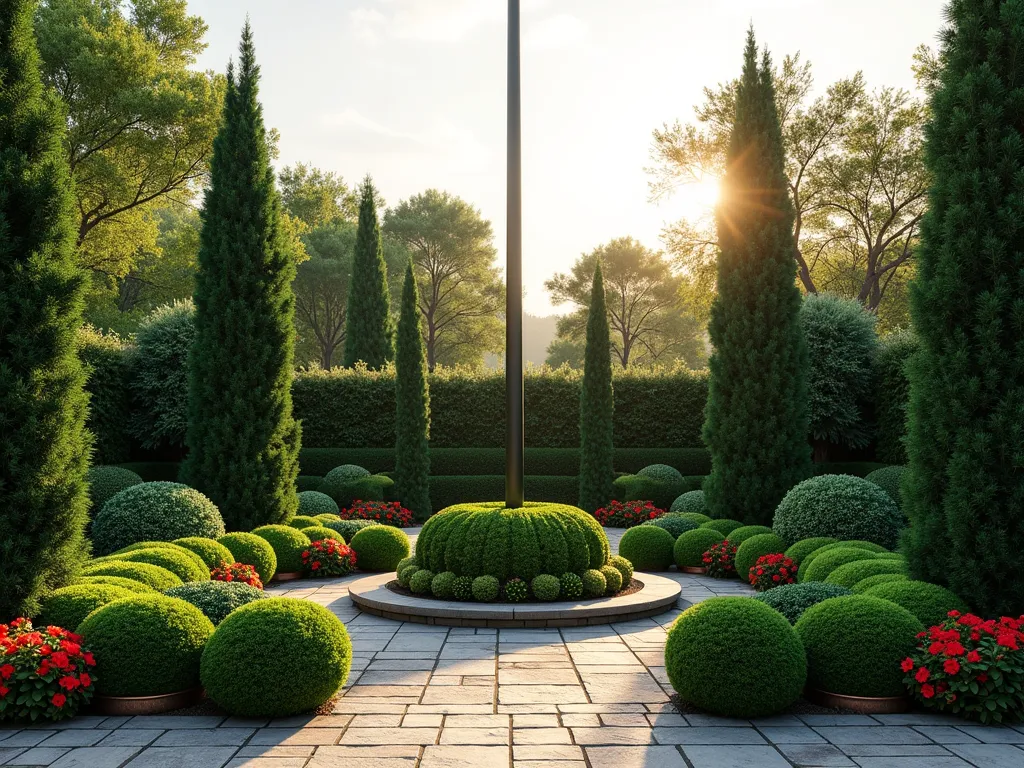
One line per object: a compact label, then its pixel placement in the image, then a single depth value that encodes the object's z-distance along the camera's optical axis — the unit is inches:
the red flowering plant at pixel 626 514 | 711.7
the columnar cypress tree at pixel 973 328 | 266.1
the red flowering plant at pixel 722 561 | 467.2
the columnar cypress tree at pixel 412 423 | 759.1
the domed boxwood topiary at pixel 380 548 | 488.7
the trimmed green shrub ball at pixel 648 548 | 494.6
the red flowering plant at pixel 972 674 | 223.8
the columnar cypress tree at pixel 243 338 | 518.9
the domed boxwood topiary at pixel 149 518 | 424.8
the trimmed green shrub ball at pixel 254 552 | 418.0
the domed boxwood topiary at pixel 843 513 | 432.8
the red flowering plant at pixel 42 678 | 220.2
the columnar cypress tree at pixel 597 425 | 755.4
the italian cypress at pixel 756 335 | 534.0
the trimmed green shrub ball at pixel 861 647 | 234.7
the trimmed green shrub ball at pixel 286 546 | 469.4
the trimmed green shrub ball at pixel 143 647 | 231.6
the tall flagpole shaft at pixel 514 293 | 374.6
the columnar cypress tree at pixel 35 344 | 257.4
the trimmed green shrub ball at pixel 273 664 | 220.8
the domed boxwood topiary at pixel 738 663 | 222.4
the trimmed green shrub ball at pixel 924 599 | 259.9
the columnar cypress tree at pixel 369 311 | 1212.5
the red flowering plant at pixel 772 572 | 397.1
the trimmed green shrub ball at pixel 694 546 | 485.7
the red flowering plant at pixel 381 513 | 674.8
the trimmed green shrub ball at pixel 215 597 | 282.8
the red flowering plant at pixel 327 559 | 475.2
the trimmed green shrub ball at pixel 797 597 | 284.8
